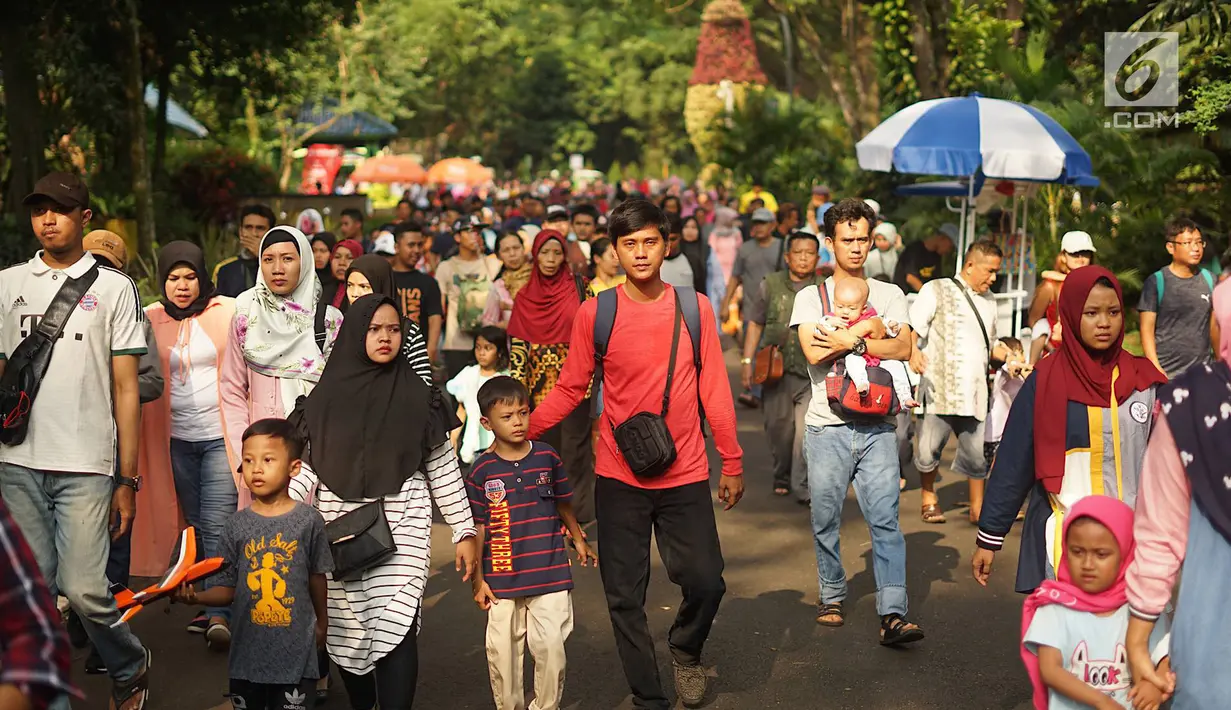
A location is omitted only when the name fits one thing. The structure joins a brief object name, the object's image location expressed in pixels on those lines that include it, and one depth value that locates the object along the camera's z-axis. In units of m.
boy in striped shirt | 5.57
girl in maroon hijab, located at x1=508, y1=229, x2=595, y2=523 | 9.45
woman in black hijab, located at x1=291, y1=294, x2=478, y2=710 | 5.36
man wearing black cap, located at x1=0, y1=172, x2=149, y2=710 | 5.32
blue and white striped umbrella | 11.48
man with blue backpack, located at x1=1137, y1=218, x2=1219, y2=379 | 9.95
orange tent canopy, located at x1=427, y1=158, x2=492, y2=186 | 49.28
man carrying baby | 6.76
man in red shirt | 5.76
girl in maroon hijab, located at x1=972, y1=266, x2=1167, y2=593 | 5.09
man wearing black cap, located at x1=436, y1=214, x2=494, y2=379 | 11.20
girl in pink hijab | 4.13
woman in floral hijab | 6.43
